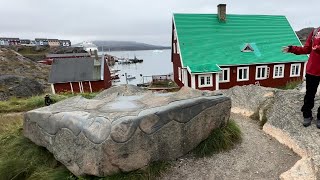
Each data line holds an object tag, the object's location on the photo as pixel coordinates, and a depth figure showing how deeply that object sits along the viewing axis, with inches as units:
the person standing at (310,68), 139.7
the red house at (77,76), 913.5
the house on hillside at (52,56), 2509.1
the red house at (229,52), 662.5
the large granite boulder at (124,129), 129.3
